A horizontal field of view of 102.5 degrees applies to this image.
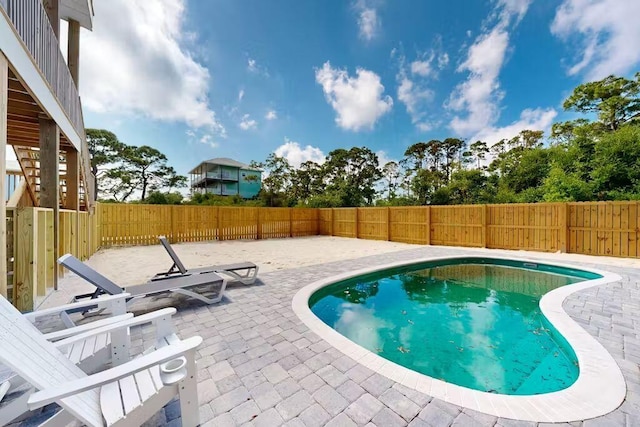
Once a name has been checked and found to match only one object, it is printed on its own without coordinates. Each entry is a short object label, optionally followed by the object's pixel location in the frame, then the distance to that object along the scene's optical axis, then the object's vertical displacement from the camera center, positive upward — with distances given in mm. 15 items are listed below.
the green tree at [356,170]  25297 +4199
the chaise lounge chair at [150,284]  3076 -1113
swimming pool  1994 -1738
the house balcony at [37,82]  3379 +2176
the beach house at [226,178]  31406 +4172
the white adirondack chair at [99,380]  1225 -934
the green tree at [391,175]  25641 +3729
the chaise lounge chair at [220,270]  4848 -1158
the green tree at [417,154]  24359 +5547
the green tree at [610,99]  16203 +7596
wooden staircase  7801 +1284
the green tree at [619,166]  13442 +2459
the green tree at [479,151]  23703 +5650
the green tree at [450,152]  23688 +5637
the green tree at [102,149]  20762 +5236
